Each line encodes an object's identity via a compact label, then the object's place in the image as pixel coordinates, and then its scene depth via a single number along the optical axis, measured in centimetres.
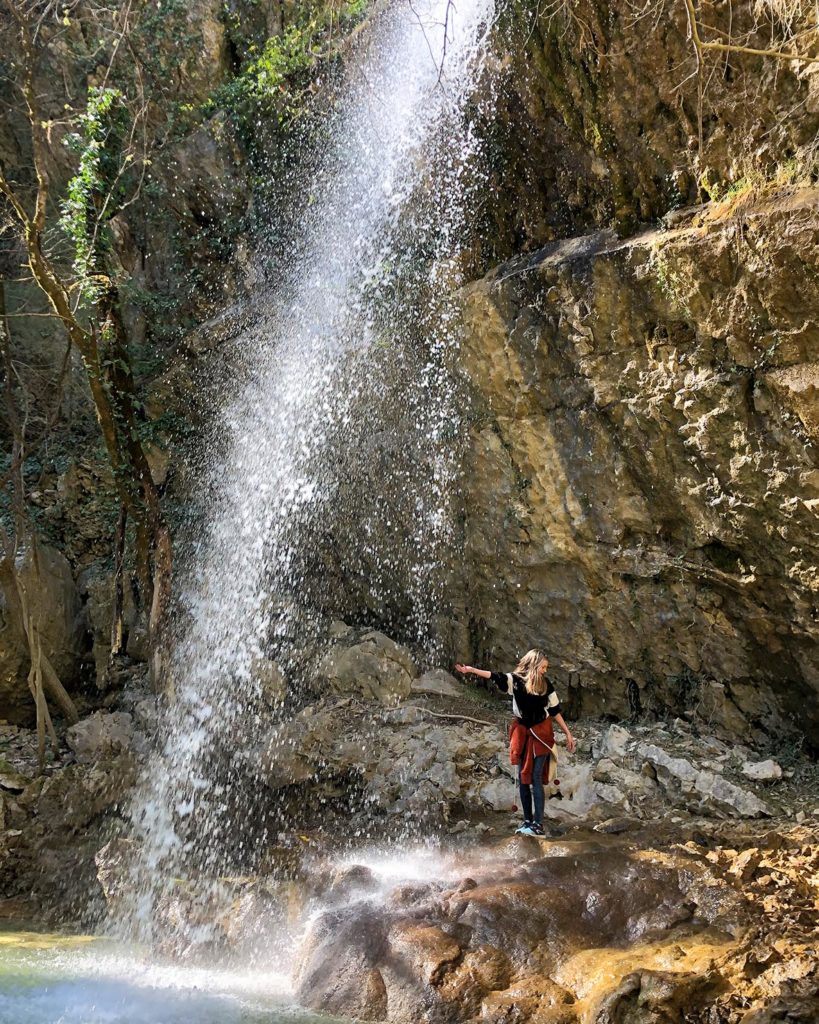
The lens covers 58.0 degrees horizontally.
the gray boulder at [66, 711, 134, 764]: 796
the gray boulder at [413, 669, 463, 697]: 867
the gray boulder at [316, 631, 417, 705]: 847
